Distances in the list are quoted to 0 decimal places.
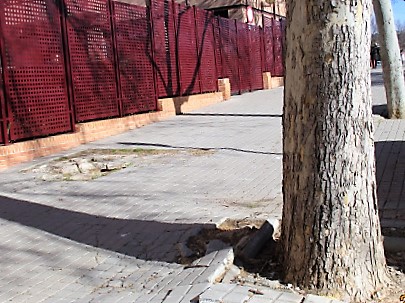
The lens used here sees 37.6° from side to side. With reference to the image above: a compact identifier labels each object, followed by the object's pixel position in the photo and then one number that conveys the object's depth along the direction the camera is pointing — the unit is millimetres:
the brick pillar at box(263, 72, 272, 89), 26094
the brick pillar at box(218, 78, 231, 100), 20703
